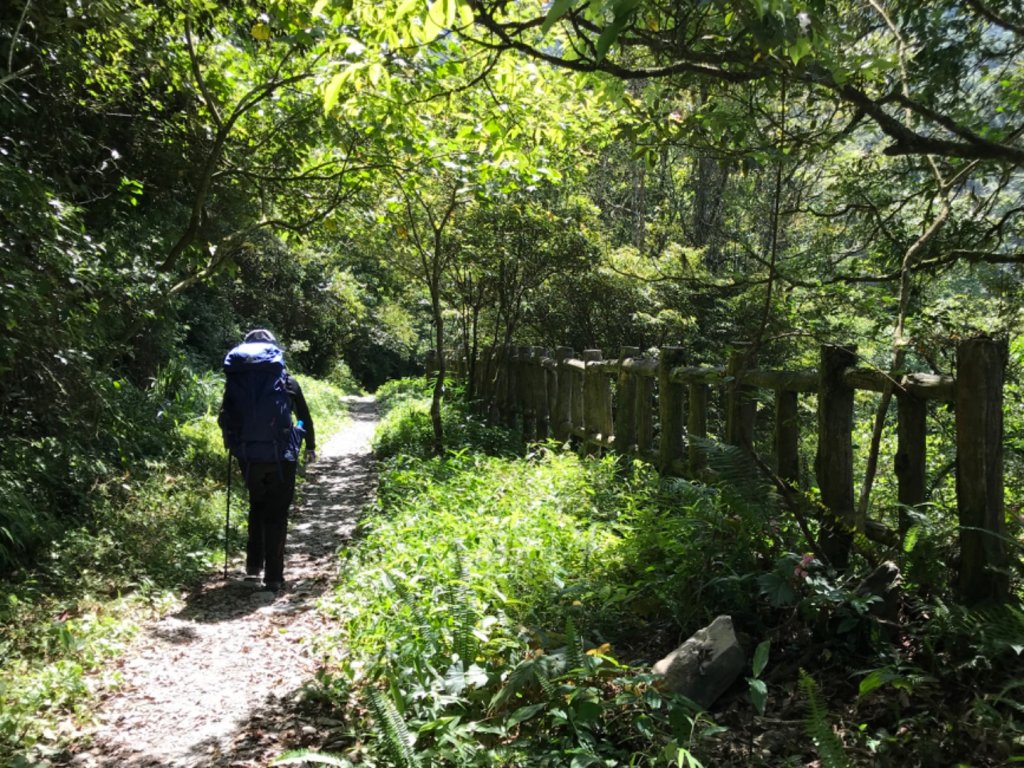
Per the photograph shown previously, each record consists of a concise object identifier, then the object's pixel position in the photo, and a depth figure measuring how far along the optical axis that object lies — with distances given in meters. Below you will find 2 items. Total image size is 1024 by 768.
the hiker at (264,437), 6.01
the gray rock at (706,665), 3.21
